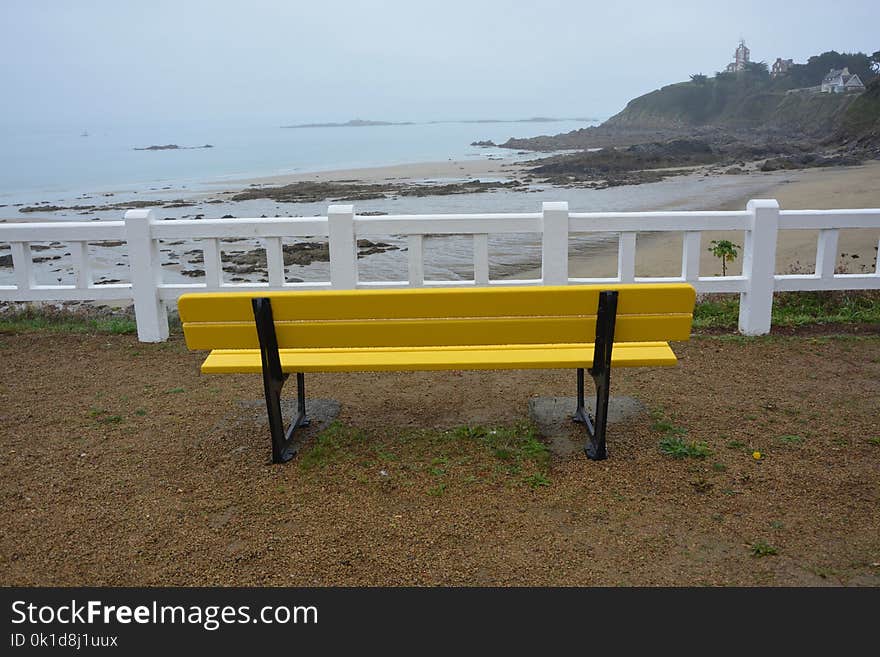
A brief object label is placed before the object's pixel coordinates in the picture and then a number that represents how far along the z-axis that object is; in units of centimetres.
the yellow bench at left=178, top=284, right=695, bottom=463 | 458
